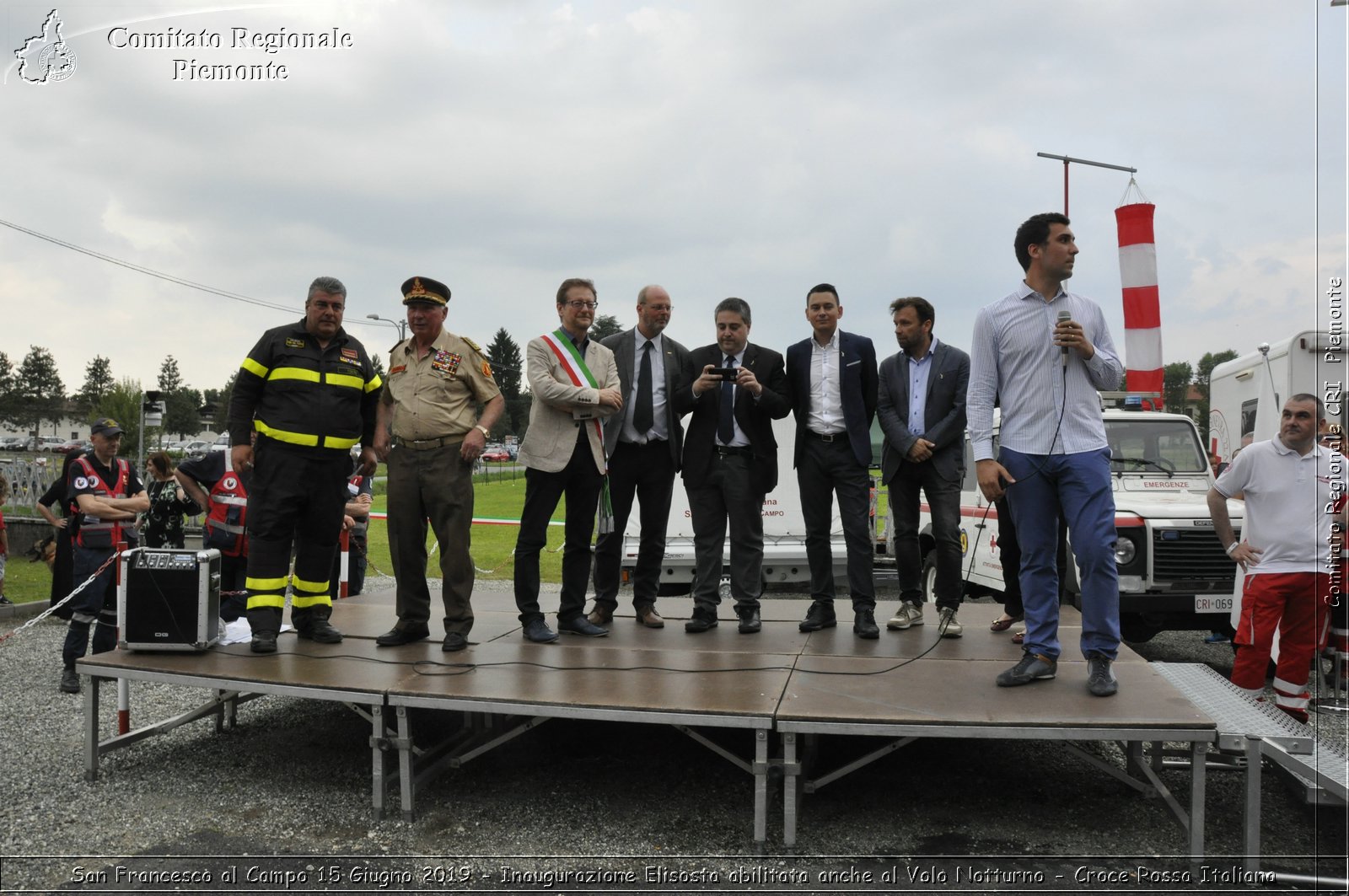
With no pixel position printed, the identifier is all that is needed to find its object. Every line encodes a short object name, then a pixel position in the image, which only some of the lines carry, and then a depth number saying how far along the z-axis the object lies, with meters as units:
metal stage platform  3.61
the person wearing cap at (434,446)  4.90
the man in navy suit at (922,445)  5.27
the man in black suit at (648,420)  5.35
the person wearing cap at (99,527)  6.61
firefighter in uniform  4.93
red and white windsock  10.63
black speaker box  4.79
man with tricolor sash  5.02
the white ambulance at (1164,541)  6.64
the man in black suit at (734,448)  5.28
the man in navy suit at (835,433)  5.21
